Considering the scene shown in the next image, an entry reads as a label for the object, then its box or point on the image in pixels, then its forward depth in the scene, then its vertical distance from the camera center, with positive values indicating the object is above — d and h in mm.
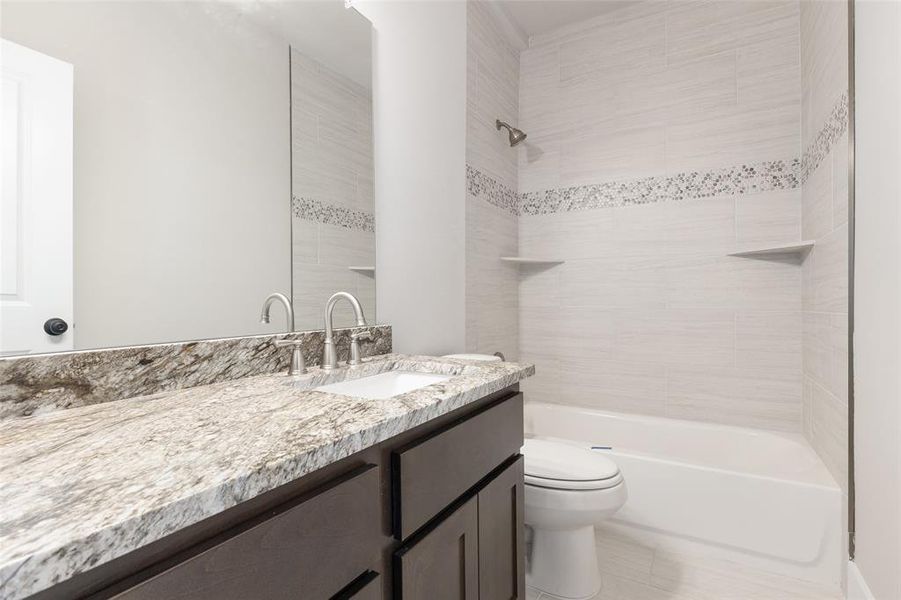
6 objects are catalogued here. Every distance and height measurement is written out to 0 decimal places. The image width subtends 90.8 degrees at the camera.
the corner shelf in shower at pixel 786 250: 1934 +223
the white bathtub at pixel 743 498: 1639 -807
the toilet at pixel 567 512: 1506 -732
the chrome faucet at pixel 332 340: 1304 -128
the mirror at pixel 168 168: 817 +302
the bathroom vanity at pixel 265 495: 423 -238
